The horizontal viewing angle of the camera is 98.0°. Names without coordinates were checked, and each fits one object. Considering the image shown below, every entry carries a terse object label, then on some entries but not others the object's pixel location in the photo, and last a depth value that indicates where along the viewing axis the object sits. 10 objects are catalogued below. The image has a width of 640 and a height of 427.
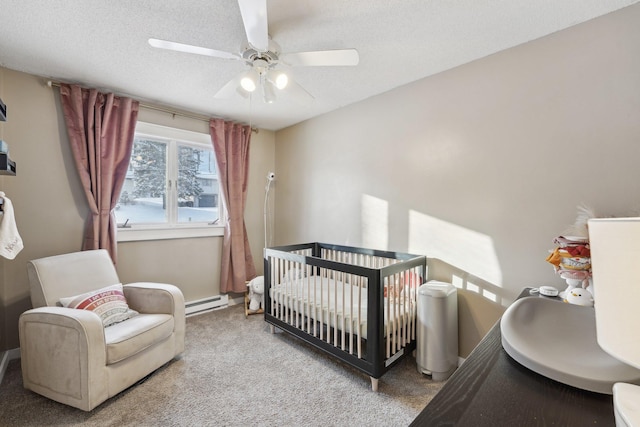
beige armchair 1.63
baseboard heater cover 3.20
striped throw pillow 1.94
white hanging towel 1.73
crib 1.89
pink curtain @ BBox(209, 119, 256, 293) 3.36
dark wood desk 0.53
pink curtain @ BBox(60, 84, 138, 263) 2.46
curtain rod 2.92
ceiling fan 1.38
